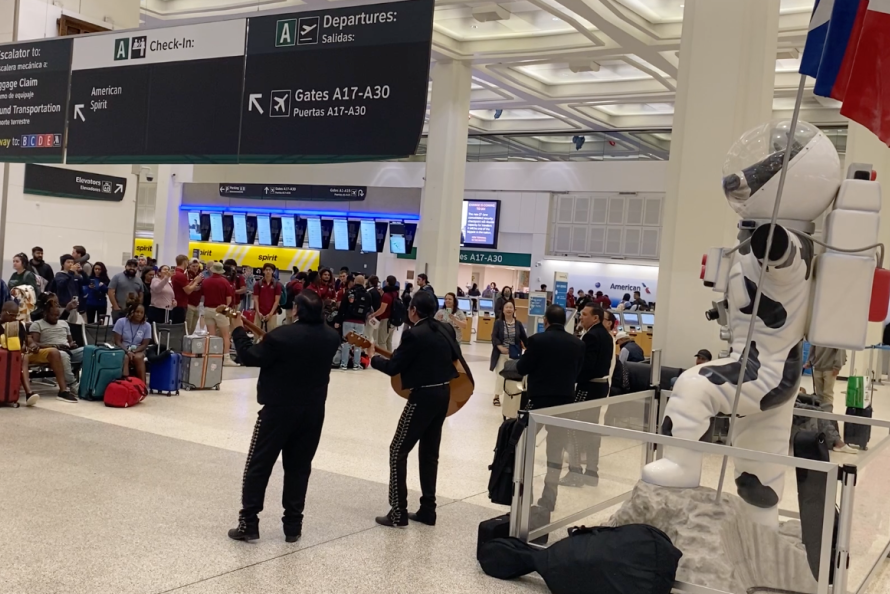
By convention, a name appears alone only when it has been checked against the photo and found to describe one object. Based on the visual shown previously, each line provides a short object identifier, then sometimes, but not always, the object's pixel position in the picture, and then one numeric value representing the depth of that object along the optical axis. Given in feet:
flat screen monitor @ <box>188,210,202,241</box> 113.80
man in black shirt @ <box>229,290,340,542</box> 16.34
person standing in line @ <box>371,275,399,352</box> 50.75
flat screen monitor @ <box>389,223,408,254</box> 95.50
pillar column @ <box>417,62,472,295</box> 65.51
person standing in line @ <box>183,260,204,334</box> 44.16
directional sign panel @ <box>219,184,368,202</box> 99.14
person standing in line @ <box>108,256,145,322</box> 39.83
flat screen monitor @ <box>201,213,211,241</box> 112.47
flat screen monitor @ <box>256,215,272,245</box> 107.24
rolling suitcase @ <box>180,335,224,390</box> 36.19
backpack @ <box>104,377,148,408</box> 30.63
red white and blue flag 14.90
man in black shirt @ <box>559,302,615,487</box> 24.25
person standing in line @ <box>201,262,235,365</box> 42.63
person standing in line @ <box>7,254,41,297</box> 40.81
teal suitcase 31.40
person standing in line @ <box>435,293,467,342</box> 49.10
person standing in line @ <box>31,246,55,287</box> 44.24
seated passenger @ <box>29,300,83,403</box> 31.35
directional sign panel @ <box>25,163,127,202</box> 48.32
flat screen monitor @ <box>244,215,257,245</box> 108.27
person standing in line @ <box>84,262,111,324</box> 44.50
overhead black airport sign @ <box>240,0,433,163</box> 20.67
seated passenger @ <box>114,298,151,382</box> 33.12
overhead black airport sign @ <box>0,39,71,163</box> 27.04
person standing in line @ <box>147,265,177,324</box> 42.24
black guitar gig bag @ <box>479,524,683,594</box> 13.96
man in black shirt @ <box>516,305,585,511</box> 20.45
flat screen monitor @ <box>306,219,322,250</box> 102.89
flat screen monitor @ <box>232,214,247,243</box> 109.19
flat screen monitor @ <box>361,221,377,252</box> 98.12
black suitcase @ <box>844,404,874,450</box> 17.06
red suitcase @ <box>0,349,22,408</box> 28.81
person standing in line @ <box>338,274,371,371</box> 48.98
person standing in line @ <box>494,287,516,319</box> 60.85
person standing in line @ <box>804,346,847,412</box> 31.03
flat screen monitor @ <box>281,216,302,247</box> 104.99
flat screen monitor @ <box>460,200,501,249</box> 97.60
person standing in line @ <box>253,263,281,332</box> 50.52
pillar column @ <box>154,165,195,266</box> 113.19
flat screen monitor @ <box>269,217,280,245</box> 106.22
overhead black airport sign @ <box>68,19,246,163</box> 23.76
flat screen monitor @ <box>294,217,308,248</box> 104.22
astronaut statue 15.66
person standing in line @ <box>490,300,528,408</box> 35.99
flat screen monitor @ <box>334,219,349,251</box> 100.37
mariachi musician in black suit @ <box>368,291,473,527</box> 18.33
